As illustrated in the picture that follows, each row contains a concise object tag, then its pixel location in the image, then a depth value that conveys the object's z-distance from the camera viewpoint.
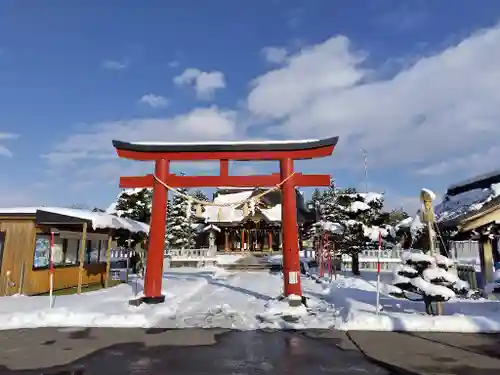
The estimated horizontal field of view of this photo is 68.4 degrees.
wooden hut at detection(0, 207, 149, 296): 13.67
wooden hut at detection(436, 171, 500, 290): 11.86
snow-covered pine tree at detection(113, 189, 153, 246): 32.91
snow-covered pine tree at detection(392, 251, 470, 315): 8.95
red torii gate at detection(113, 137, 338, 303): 11.80
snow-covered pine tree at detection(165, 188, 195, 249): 42.28
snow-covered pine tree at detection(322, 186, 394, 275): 24.10
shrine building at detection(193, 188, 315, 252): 39.00
